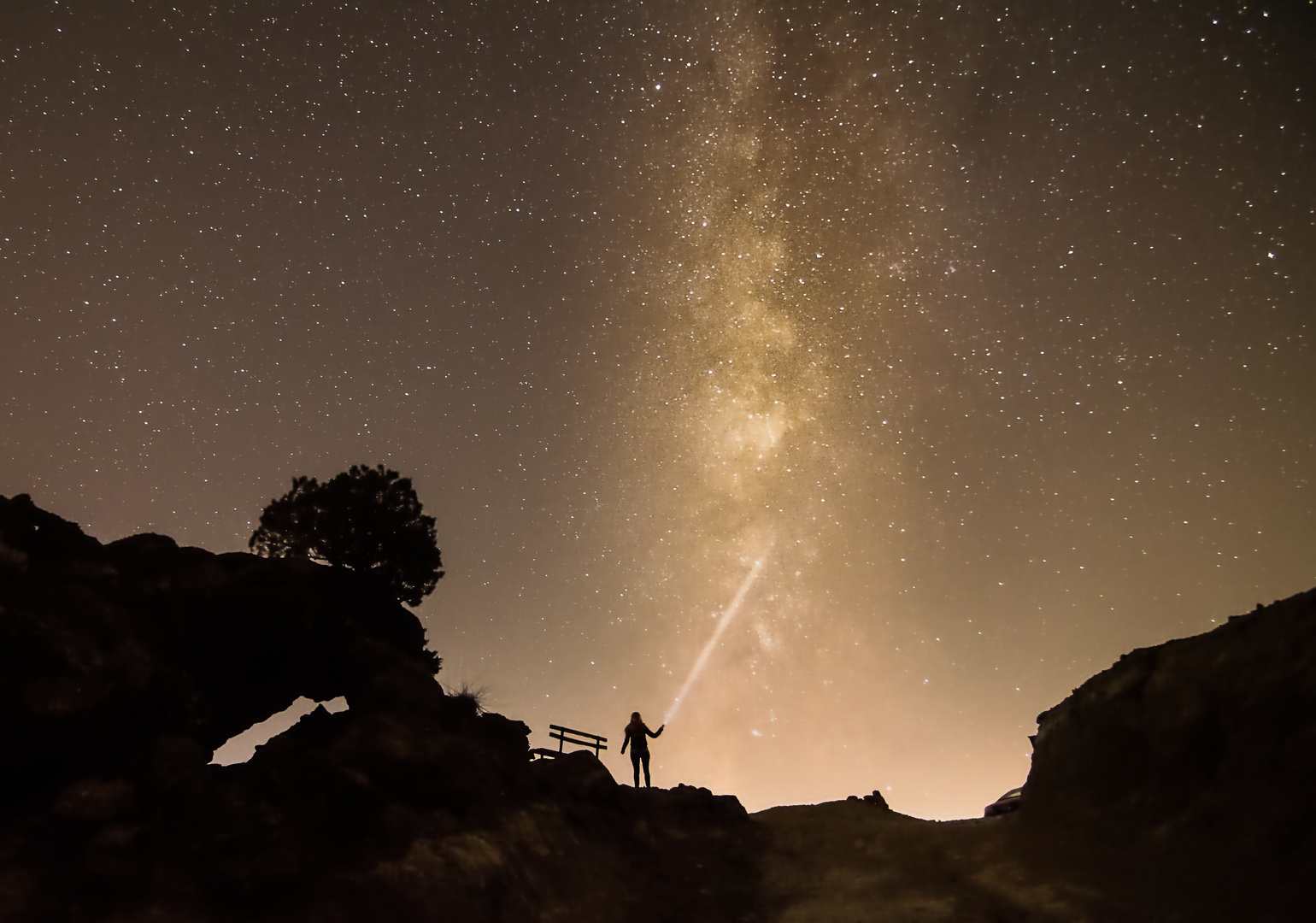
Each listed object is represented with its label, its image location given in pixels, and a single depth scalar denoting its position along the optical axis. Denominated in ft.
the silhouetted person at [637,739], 76.84
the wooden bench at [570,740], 81.90
